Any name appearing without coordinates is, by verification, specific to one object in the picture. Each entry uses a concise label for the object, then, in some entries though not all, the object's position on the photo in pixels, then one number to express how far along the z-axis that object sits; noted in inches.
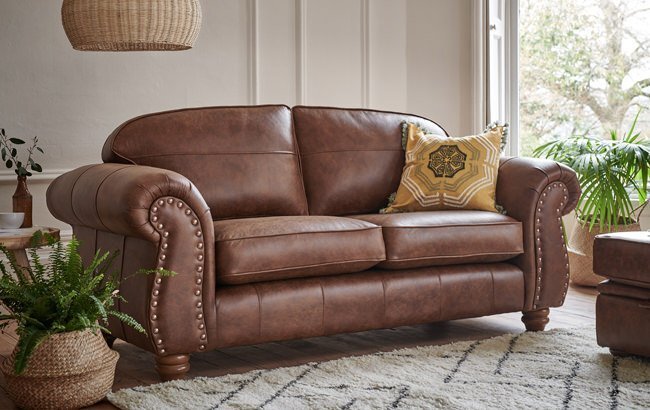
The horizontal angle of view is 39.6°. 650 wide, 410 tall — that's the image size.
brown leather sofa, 110.9
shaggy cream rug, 100.3
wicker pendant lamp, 133.4
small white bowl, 141.3
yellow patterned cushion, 143.9
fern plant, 100.0
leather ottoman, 113.6
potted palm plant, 177.2
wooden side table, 129.6
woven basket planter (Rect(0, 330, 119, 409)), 99.3
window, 214.8
